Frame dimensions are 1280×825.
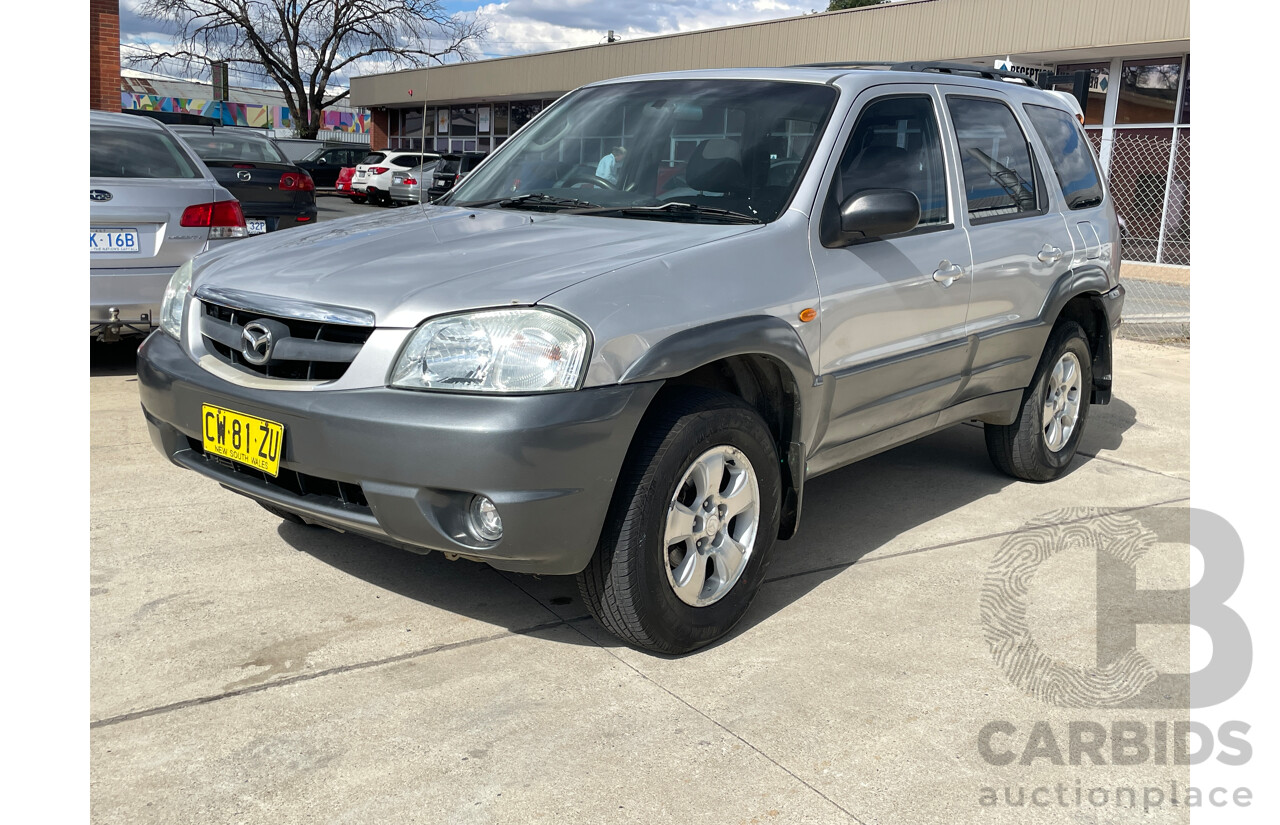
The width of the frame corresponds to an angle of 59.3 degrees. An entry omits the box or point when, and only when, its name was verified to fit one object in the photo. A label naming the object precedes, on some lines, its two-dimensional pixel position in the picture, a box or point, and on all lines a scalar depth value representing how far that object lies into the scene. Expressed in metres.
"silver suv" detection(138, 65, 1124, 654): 2.99
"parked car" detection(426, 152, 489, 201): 21.85
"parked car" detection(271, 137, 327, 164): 36.62
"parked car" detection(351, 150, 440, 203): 29.25
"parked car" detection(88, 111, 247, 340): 6.38
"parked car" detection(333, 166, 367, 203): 30.78
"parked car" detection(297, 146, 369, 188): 34.03
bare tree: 44.66
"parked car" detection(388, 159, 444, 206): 26.51
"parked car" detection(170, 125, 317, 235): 9.27
